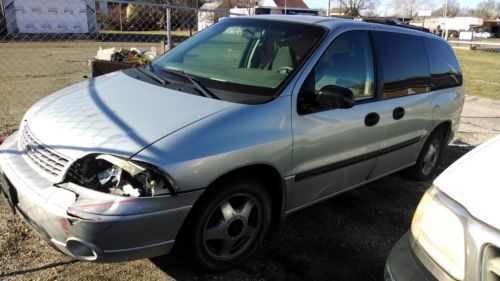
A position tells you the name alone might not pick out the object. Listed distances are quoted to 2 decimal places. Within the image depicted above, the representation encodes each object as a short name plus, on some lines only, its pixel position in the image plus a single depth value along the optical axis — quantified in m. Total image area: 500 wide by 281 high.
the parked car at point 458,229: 1.63
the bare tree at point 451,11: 99.31
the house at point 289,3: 61.97
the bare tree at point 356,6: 40.27
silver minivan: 2.45
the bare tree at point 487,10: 108.00
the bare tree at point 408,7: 58.14
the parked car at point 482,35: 66.94
